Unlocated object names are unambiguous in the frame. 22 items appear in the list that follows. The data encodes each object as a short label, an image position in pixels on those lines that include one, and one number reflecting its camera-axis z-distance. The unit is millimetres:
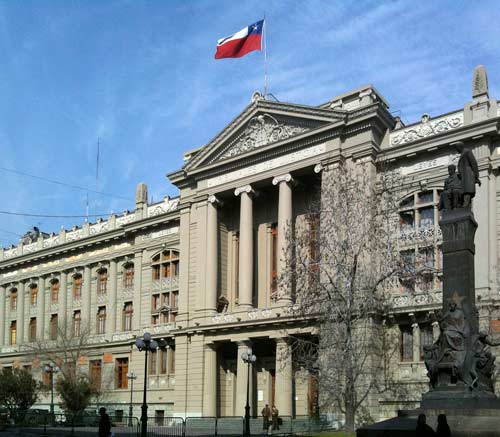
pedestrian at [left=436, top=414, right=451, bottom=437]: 15336
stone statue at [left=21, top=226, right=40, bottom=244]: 74500
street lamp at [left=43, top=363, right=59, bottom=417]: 45969
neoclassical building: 38250
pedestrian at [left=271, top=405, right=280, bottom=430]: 37562
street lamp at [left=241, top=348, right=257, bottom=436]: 34359
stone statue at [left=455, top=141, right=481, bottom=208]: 20938
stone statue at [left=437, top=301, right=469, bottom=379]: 19234
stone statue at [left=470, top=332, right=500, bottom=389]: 19066
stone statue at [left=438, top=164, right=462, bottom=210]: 21031
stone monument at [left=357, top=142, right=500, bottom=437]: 18609
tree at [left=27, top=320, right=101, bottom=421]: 48500
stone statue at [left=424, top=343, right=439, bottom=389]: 19534
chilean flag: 45406
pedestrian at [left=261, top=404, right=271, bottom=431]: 38344
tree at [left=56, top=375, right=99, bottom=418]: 48250
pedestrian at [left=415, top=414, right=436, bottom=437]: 15695
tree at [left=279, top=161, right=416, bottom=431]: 33781
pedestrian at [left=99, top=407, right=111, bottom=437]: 25562
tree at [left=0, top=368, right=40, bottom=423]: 47188
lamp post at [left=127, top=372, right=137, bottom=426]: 51031
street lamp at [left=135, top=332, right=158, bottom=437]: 29081
